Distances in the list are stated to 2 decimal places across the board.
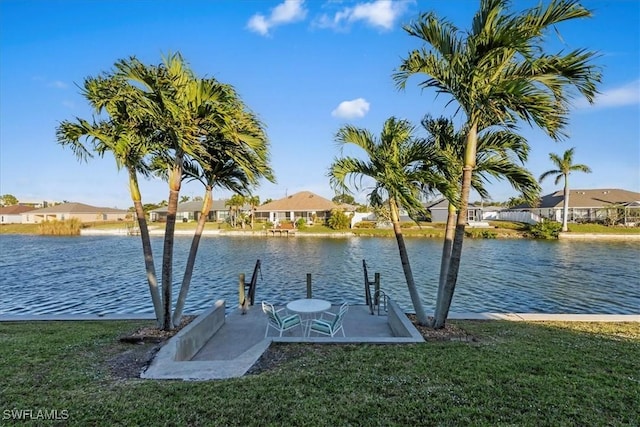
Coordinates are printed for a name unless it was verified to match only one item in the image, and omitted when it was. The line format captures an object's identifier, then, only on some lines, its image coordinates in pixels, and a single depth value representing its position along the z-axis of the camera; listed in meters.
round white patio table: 7.14
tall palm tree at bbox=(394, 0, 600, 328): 5.30
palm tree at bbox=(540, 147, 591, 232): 37.75
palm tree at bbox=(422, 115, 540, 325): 6.91
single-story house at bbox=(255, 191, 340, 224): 53.34
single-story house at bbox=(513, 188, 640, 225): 41.47
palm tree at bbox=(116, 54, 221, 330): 6.09
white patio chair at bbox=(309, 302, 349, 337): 6.68
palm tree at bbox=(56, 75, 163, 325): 6.32
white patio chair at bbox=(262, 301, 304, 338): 6.85
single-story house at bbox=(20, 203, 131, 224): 68.19
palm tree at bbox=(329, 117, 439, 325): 7.05
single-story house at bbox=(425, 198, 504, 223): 53.36
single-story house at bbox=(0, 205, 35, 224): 71.75
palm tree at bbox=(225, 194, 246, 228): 48.48
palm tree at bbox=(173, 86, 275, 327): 6.52
